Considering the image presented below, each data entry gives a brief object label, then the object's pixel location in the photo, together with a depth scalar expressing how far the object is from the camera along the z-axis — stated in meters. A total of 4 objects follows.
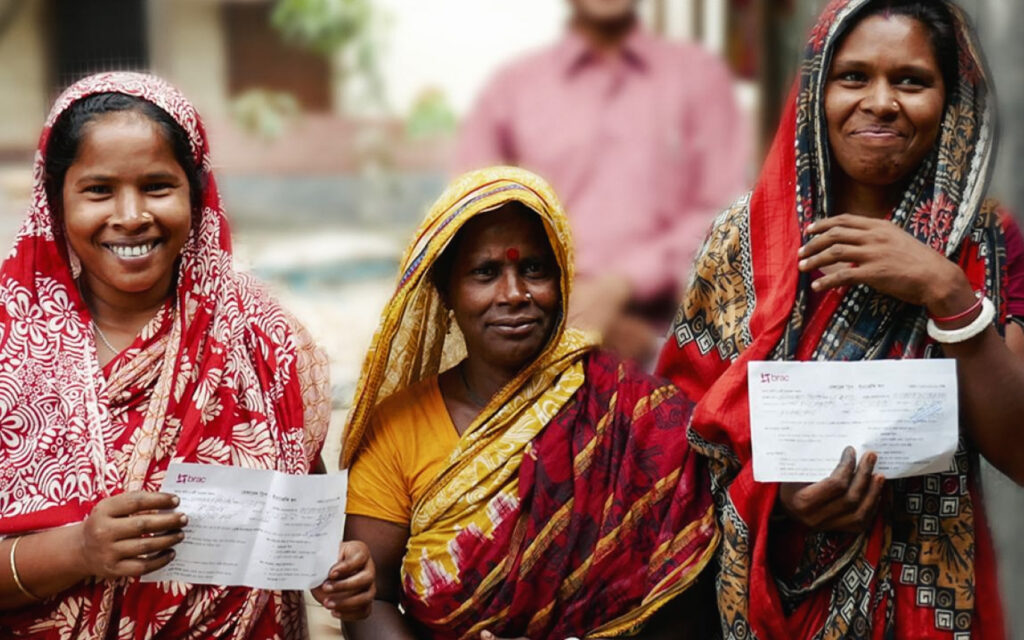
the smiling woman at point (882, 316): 2.74
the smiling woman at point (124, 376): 2.76
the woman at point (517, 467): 2.97
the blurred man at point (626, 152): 3.87
